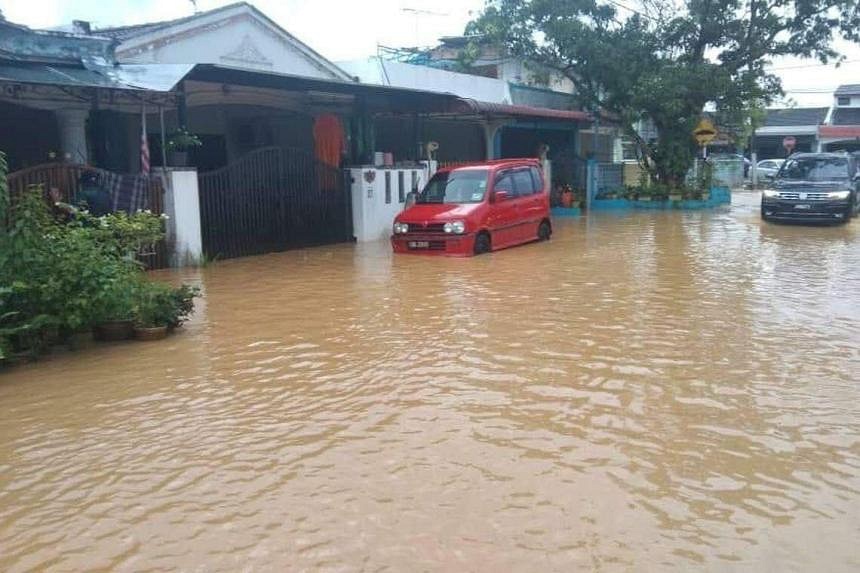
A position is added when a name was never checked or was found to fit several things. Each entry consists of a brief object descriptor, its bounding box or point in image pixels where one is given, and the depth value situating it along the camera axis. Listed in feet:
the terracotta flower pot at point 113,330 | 25.89
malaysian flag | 40.32
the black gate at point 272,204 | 45.98
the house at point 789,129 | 151.43
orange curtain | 61.52
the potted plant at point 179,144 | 42.83
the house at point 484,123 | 69.15
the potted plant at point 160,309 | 26.11
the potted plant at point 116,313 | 24.54
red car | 45.21
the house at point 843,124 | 143.23
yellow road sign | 83.05
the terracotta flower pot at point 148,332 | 26.00
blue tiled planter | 86.33
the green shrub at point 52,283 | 23.18
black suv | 62.81
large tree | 80.74
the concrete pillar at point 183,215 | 42.04
